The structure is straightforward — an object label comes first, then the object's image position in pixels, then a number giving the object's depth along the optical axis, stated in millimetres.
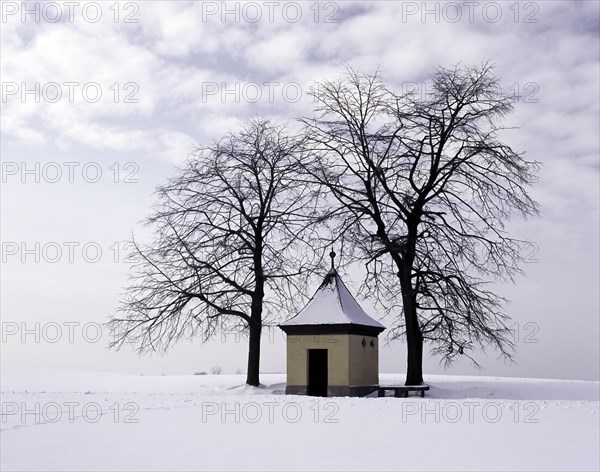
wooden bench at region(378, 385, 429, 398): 27703
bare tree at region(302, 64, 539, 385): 29562
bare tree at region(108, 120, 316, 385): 31594
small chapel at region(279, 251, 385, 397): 27891
